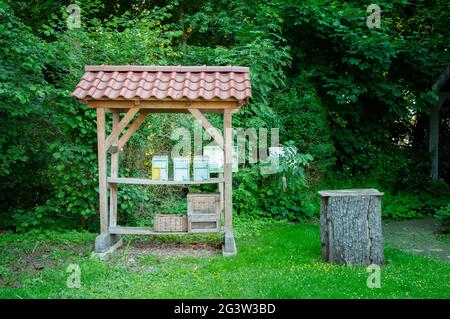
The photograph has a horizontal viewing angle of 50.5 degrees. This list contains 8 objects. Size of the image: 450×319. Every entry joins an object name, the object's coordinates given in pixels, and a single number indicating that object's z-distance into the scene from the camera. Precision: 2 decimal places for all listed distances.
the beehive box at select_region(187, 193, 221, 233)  7.25
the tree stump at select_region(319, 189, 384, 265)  6.33
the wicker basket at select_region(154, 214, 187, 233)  7.27
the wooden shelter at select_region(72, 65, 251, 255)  6.73
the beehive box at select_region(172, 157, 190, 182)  7.29
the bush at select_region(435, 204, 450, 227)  8.71
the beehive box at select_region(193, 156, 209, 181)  7.29
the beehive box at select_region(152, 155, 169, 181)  7.28
